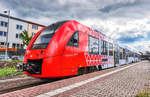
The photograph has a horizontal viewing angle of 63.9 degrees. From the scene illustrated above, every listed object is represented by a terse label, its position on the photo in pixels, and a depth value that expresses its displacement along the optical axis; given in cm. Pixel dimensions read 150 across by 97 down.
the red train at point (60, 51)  591
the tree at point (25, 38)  2934
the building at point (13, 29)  3516
